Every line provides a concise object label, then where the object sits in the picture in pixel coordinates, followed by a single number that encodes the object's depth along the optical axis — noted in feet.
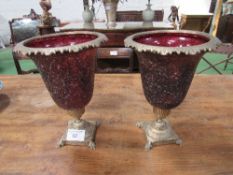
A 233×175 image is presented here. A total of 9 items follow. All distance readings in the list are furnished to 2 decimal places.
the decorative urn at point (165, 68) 1.77
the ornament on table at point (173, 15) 12.79
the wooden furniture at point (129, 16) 10.90
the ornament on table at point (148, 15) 8.62
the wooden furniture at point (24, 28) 13.16
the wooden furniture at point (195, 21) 14.33
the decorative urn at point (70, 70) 1.87
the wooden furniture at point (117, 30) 8.01
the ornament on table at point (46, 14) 9.77
